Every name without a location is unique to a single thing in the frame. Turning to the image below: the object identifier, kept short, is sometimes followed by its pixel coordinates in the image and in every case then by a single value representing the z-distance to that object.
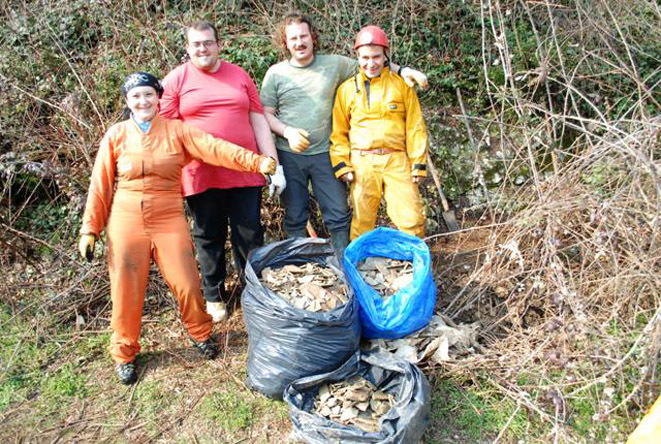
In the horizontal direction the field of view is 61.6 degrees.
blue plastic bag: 3.12
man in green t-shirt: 3.55
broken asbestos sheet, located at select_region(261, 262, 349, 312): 2.94
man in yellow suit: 3.57
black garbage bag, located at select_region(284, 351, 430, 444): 2.57
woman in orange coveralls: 3.03
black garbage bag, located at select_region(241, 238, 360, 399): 2.80
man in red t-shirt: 3.28
